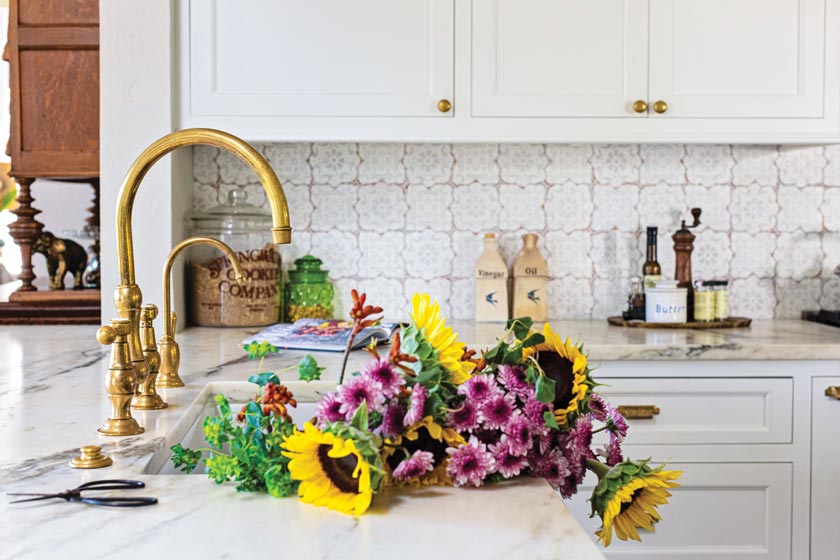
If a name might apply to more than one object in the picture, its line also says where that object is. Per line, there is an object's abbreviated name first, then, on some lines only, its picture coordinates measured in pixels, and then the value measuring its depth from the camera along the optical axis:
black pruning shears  0.99
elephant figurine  2.66
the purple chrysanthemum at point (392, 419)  0.96
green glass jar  2.73
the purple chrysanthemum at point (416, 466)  0.99
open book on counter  2.17
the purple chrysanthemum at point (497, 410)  0.98
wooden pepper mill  2.69
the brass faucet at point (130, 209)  1.31
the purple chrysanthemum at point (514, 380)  0.99
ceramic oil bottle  2.72
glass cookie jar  2.58
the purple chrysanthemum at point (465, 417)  0.98
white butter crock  2.59
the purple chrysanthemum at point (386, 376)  0.96
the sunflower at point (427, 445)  0.98
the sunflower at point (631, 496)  0.95
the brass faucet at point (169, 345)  1.61
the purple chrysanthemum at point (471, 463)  1.00
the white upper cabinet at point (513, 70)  2.45
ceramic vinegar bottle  2.69
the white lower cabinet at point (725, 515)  2.27
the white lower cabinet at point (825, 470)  2.28
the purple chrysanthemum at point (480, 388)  0.98
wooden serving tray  2.57
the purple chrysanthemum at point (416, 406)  0.96
